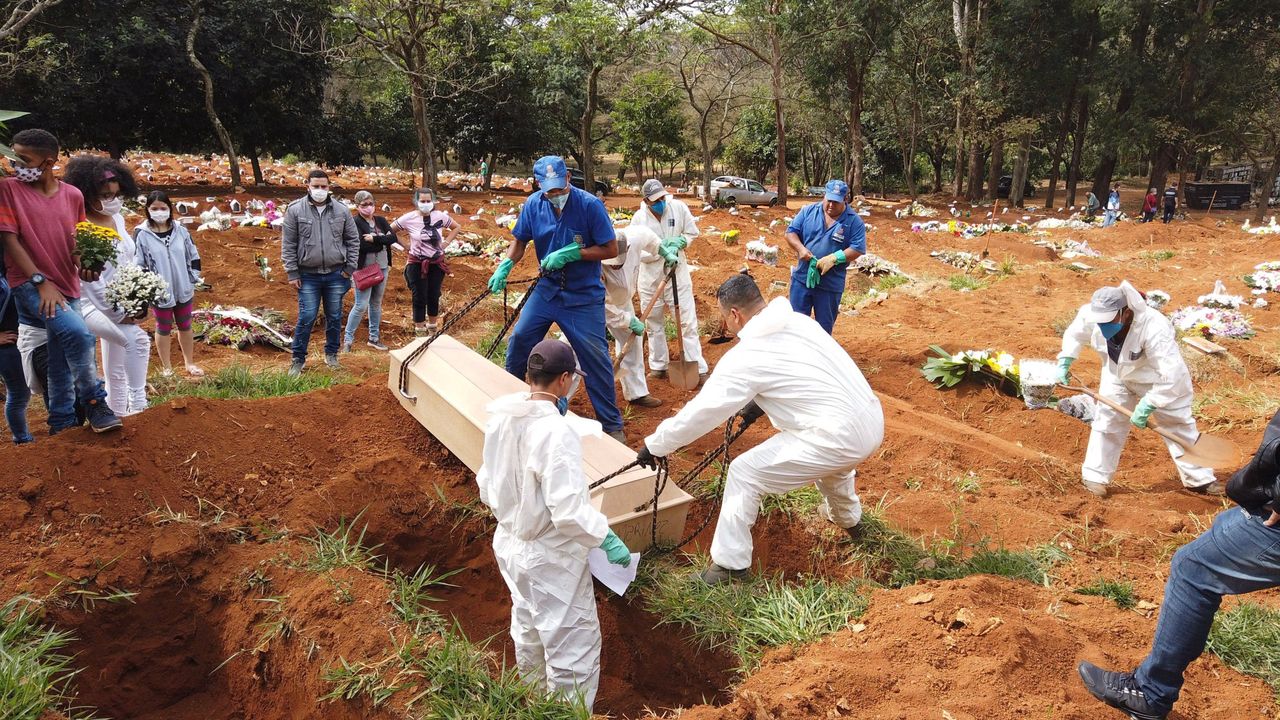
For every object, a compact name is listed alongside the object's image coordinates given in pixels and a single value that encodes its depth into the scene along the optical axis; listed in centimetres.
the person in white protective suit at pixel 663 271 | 681
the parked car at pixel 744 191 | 2608
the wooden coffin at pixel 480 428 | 381
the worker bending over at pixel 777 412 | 351
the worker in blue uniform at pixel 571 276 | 492
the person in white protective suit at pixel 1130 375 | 482
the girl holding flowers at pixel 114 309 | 490
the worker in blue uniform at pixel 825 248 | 667
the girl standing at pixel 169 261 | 577
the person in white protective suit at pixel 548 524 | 290
